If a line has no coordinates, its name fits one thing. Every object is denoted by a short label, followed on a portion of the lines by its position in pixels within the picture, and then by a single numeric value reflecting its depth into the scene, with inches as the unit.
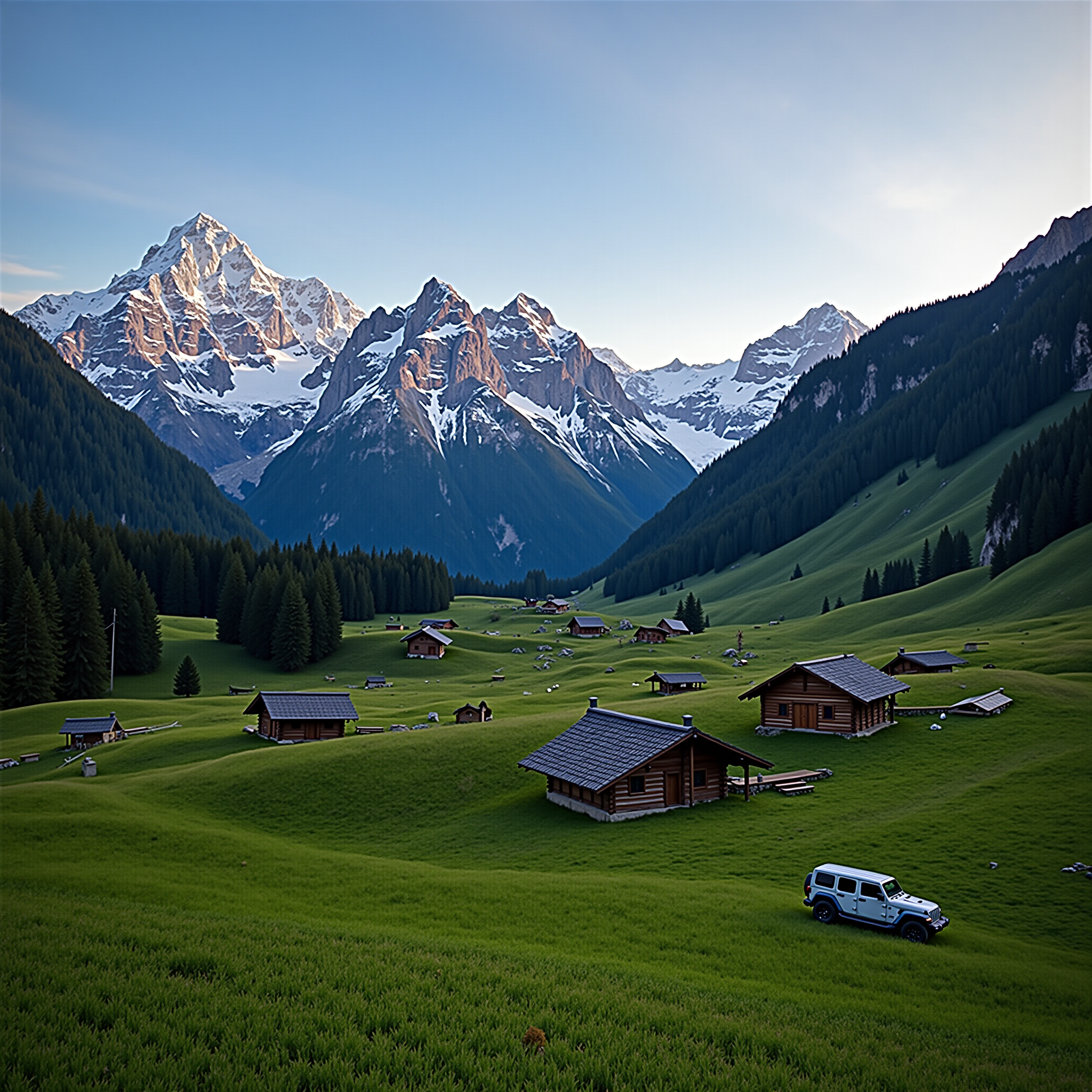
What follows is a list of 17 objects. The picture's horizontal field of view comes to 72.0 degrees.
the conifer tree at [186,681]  4315.9
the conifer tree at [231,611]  5625.0
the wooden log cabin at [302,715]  2842.0
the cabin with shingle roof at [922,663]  2940.5
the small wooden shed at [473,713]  3029.0
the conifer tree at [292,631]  5113.2
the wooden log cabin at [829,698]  2226.9
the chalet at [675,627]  5546.3
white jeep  1066.1
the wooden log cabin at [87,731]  2947.8
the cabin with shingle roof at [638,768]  1752.0
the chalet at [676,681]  3314.5
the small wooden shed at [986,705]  2187.5
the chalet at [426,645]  5231.3
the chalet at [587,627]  6378.0
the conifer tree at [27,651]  3818.9
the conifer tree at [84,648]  4261.8
